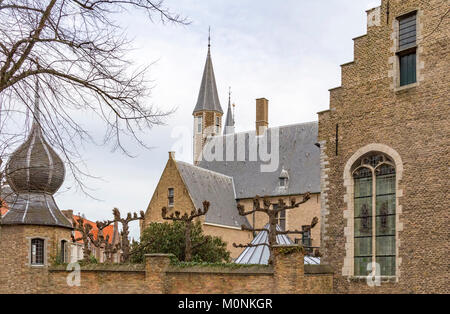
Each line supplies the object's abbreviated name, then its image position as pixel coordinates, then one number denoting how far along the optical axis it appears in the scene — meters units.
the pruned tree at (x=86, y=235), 19.25
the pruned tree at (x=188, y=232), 17.81
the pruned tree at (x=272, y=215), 14.79
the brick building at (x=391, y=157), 13.35
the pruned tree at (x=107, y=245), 20.20
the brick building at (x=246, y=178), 33.53
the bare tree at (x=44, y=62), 7.36
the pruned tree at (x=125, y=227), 19.73
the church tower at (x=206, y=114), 42.94
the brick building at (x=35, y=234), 17.62
